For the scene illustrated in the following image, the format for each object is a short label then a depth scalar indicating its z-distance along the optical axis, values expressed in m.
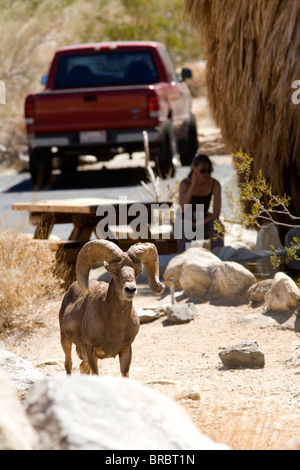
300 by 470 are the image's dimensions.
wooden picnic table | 17.84
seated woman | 17.84
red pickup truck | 26.37
